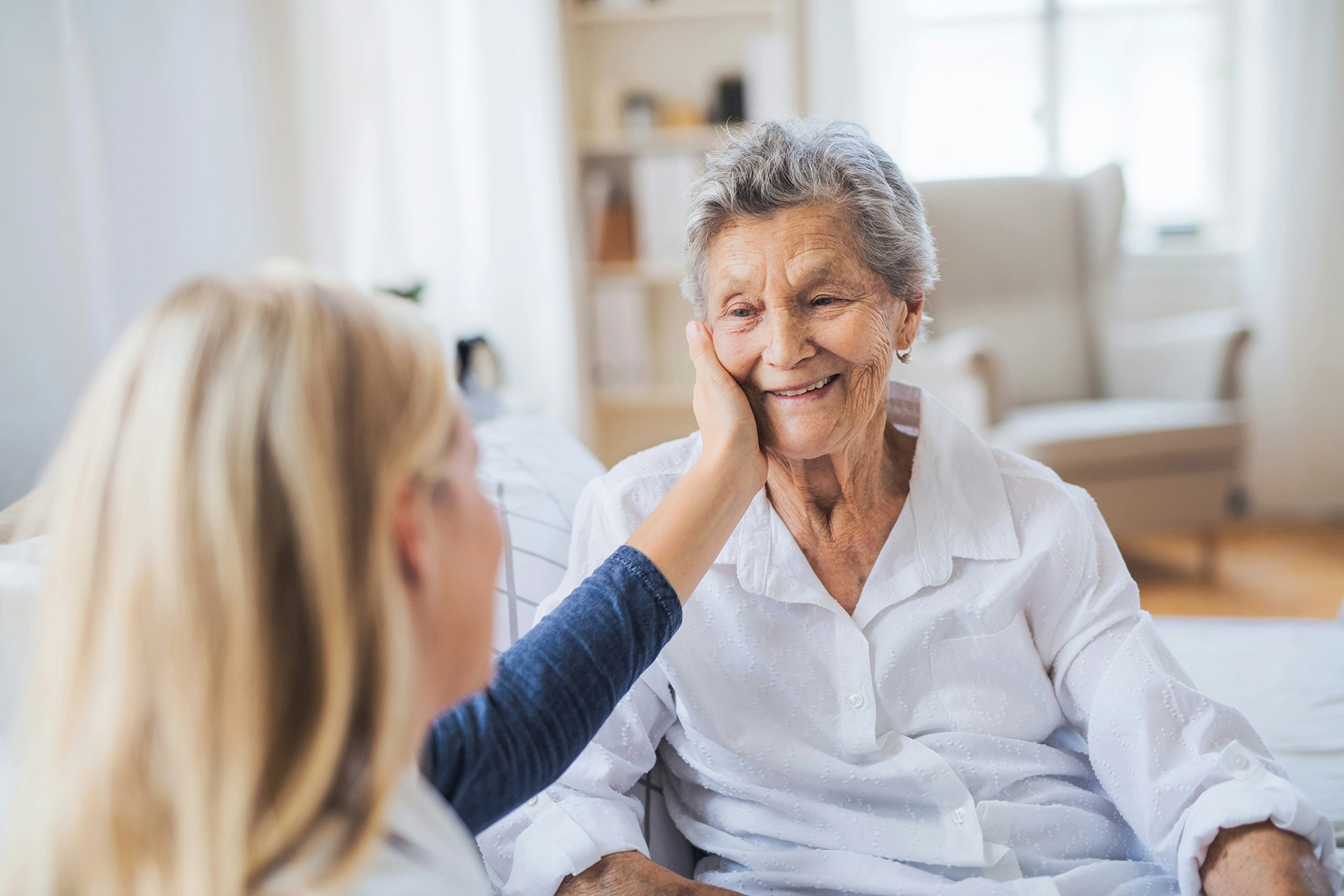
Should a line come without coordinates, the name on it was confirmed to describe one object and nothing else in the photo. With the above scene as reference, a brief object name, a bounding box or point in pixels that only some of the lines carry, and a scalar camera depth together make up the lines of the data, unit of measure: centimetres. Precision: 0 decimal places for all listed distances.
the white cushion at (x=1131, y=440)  312
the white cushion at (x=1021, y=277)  367
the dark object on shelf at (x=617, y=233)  399
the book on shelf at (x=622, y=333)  402
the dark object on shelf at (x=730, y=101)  391
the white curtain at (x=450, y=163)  289
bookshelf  386
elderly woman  103
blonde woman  52
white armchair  318
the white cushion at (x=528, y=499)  131
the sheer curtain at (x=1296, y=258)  378
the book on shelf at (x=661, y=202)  383
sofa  128
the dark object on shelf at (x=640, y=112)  397
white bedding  131
